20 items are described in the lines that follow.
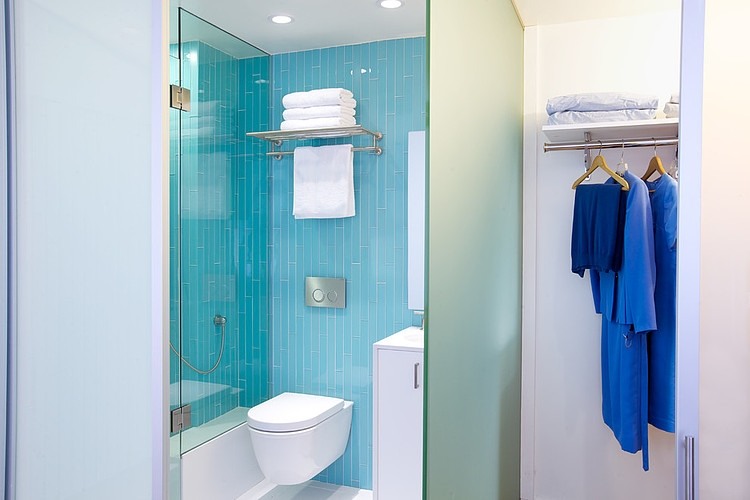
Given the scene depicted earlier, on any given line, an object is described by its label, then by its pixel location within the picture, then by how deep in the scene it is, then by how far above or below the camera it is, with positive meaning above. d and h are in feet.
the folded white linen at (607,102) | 7.43 +1.83
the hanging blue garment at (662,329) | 7.14 -1.08
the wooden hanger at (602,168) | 7.49 +0.96
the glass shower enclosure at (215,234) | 4.91 +0.07
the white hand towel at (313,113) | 7.46 +1.66
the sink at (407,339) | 7.31 -1.29
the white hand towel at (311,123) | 7.44 +1.52
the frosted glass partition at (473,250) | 4.94 -0.08
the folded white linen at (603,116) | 7.45 +1.65
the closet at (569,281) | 8.25 -0.58
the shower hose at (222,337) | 5.64 -1.05
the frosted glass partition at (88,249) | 4.65 -0.08
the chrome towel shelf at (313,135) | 7.39 +1.38
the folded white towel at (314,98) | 7.42 +1.83
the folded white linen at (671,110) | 7.29 +1.69
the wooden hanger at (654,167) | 7.40 +0.98
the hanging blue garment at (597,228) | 7.47 +0.19
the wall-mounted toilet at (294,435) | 7.47 -2.54
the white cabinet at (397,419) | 7.39 -2.30
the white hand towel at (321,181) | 7.66 +0.80
